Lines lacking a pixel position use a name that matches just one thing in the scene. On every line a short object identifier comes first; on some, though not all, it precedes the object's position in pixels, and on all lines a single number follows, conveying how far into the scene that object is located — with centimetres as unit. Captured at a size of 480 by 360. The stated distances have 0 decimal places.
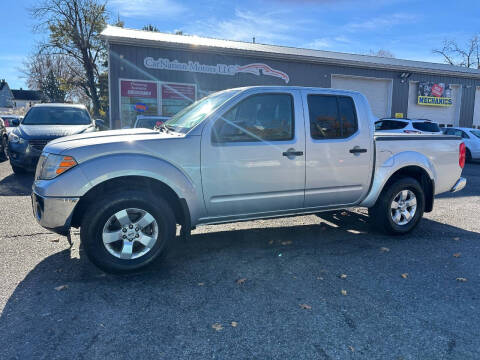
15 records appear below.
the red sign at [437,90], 2061
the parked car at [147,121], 1016
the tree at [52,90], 5003
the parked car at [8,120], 2273
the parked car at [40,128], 839
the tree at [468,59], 4690
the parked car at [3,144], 1241
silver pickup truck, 345
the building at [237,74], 1426
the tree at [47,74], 4816
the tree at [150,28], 4076
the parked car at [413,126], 1354
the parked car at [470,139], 1438
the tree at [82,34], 3069
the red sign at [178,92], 1497
